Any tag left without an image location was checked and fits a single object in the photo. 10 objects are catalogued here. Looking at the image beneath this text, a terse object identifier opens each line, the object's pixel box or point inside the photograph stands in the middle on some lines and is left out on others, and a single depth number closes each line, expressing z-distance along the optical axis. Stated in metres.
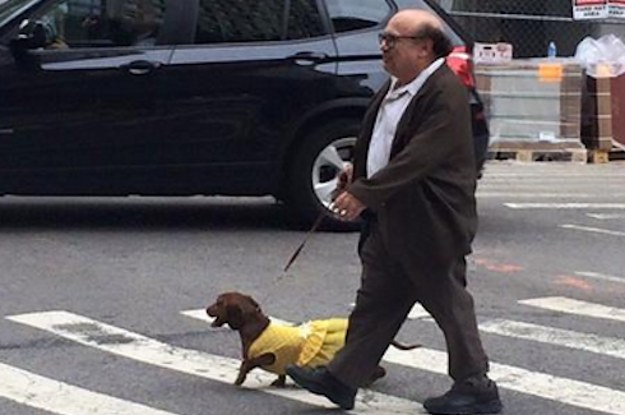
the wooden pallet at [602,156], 17.44
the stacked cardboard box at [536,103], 17.11
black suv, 10.16
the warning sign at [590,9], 18.27
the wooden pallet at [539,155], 17.16
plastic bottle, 18.94
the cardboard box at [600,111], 17.50
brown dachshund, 6.39
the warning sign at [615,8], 18.22
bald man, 5.84
